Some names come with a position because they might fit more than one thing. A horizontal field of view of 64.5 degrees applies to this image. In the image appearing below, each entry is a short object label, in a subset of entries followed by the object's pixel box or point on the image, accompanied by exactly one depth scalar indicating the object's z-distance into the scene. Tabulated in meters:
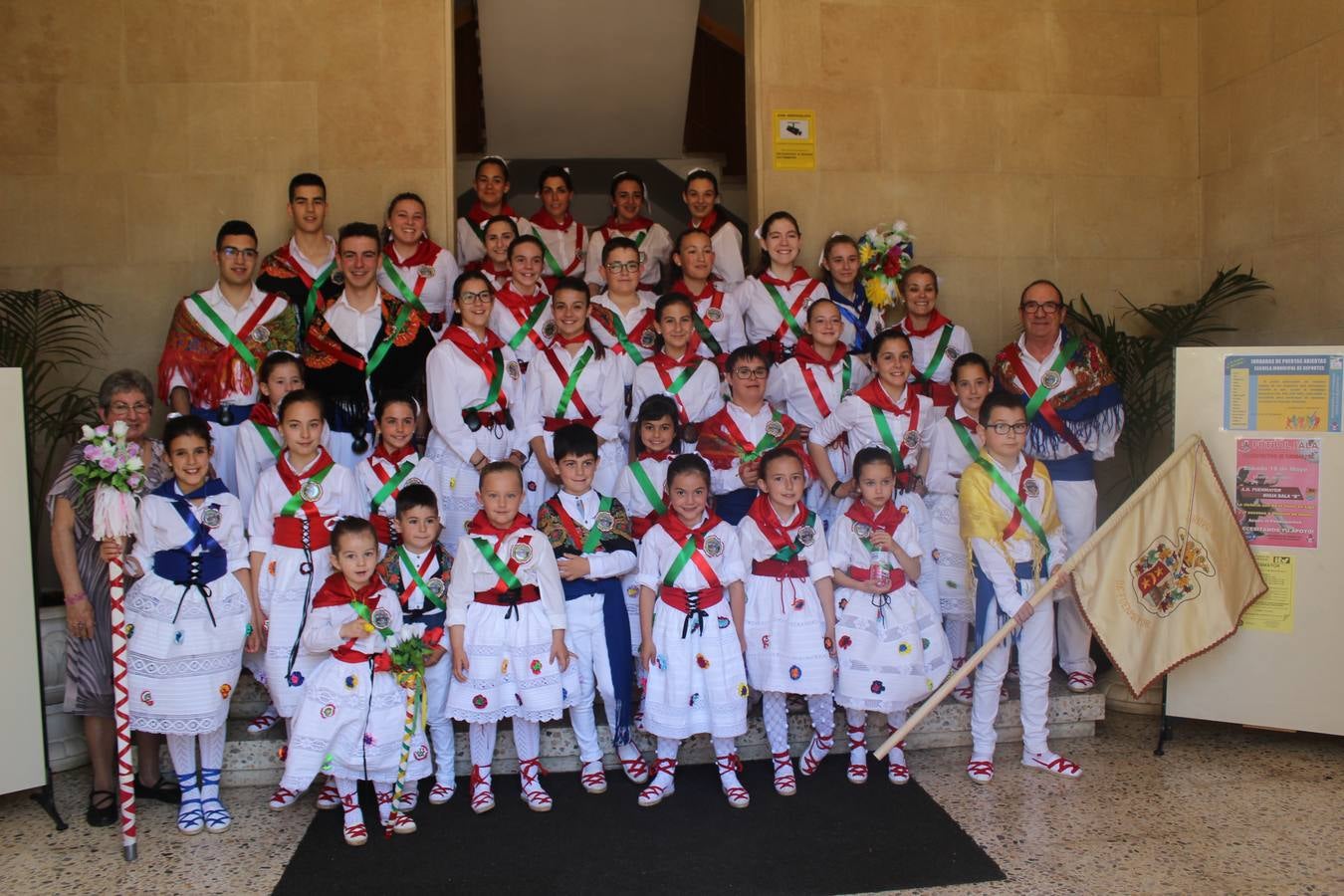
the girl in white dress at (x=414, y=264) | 5.41
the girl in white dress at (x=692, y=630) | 4.05
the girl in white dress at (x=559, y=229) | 6.23
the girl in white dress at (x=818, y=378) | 5.06
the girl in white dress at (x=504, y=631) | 3.98
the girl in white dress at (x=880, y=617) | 4.18
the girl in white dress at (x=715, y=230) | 6.04
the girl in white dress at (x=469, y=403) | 4.76
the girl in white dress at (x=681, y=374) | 4.94
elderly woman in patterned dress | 4.01
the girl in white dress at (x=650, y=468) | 4.61
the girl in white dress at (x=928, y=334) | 5.47
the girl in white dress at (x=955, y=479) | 4.80
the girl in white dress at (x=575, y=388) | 4.86
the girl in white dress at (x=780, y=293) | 5.55
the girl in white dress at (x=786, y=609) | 4.16
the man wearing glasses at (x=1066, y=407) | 5.03
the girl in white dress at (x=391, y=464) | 4.42
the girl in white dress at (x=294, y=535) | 4.08
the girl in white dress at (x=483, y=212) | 6.07
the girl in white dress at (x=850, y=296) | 5.63
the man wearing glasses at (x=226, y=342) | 4.80
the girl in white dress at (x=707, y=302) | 5.50
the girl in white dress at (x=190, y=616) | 3.91
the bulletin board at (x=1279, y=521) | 4.39
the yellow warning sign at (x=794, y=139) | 6.24
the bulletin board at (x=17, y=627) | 3.93
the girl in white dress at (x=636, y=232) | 6.23
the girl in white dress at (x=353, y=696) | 3.78
